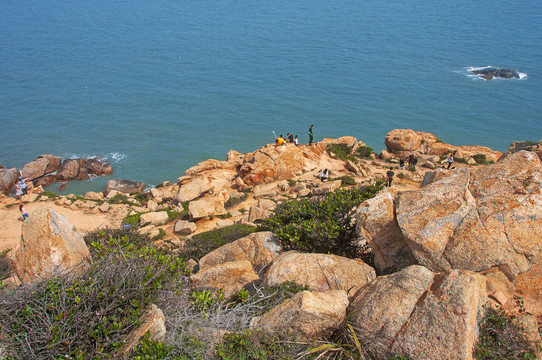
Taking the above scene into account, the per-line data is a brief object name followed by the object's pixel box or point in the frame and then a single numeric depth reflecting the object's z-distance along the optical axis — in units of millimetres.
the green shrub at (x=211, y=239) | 15234
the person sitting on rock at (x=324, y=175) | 26734
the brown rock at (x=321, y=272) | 9742
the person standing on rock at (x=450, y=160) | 29267
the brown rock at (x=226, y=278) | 10648
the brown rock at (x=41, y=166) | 42000
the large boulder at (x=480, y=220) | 8758
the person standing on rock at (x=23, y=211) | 23125
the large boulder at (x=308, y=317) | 7645
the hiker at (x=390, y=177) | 24044
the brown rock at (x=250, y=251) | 12298
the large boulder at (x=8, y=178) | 39428
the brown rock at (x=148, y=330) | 7211
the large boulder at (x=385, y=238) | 10203
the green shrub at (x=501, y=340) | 7078
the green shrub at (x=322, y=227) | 12234
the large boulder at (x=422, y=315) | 6922
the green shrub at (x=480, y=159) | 31717
